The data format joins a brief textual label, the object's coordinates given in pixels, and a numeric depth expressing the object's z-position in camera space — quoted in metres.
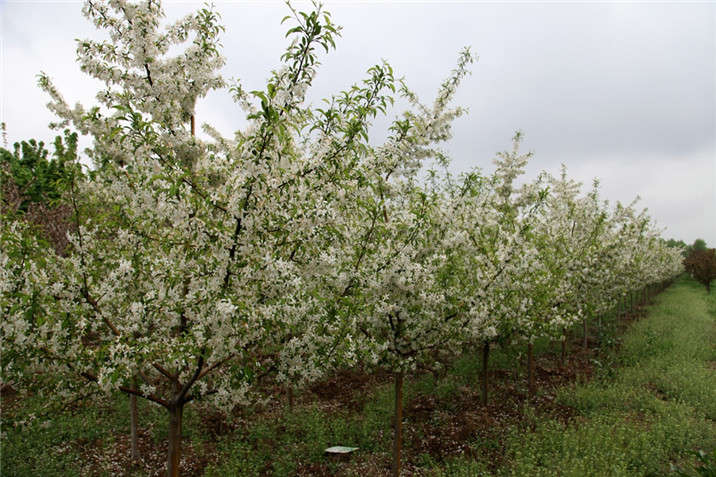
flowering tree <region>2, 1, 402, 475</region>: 4.29
